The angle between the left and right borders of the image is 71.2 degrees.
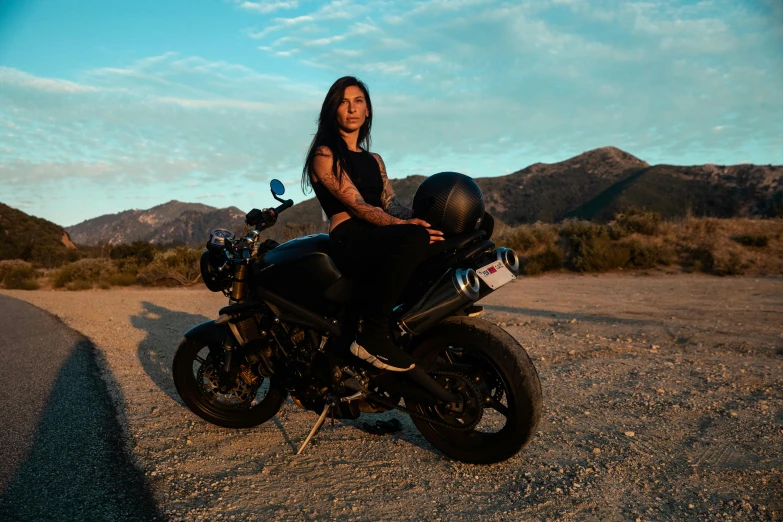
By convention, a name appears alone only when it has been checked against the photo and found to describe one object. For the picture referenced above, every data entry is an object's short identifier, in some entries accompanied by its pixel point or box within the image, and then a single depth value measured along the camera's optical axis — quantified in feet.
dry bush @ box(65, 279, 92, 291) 63.75
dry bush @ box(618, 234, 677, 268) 50.57
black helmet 9.89
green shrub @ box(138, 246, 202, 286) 62.90
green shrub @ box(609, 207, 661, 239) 56.65
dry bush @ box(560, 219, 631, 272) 51.42
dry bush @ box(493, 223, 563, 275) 54.29
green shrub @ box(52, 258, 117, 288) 68.95
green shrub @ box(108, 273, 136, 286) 64.49
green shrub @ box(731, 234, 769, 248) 49.78
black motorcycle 9.57
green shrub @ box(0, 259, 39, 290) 69.84
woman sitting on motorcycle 9.61
